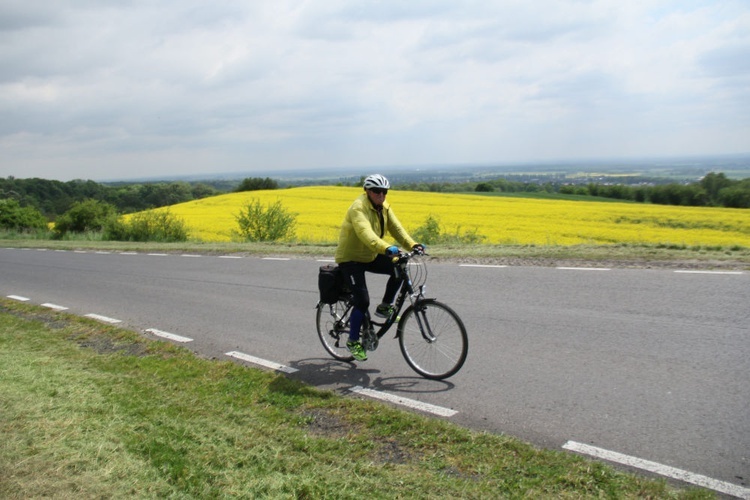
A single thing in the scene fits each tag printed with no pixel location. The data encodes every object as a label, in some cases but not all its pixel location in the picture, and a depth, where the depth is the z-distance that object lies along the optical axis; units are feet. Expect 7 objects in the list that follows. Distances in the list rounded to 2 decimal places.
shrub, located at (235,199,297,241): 81.00
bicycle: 17.71
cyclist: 17.71
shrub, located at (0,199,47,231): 164.04
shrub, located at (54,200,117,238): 128.16
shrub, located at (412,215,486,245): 63.16
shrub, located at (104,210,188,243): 90.74
